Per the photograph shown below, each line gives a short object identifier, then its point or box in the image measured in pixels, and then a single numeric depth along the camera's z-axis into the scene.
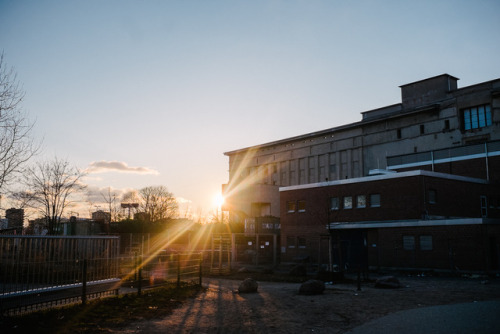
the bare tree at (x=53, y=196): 31.54
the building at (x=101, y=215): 58.12
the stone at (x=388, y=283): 18.33
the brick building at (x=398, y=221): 26.42
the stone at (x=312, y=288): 15.88
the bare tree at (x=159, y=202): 73.75
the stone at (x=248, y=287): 16.39
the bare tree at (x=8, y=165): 14.18
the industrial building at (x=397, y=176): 29.59
